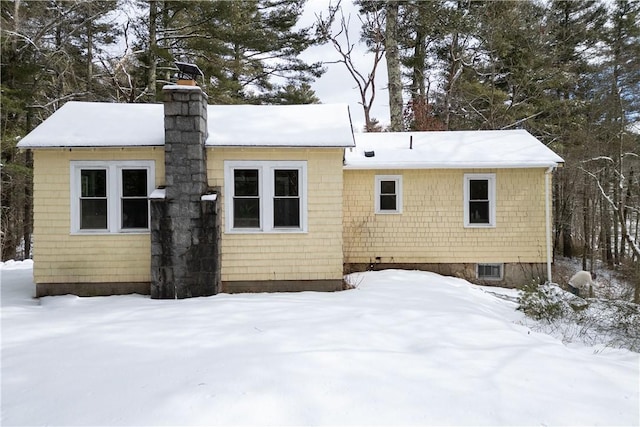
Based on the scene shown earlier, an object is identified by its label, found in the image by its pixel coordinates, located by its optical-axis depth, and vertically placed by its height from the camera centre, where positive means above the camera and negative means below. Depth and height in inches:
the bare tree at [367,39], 708.7 +350.6
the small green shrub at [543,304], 242.1 -63.2
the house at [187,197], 272.5 +15.5
